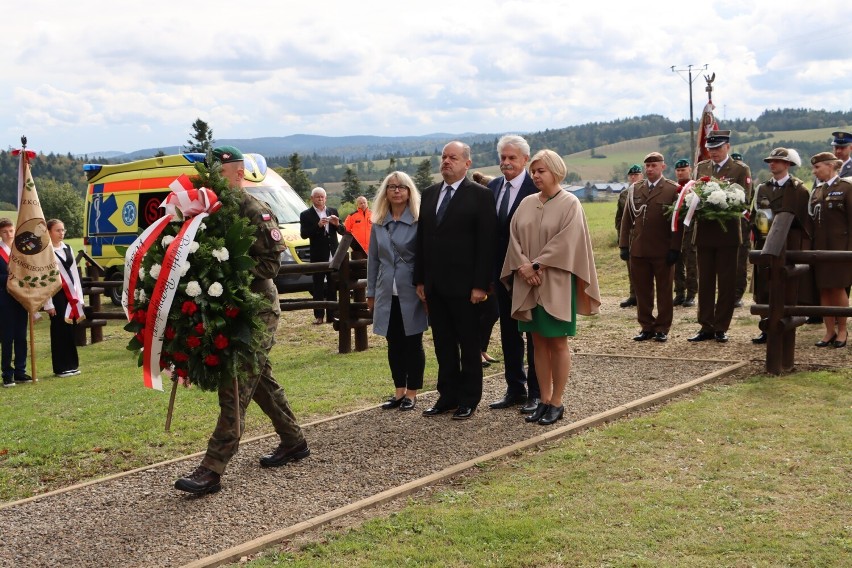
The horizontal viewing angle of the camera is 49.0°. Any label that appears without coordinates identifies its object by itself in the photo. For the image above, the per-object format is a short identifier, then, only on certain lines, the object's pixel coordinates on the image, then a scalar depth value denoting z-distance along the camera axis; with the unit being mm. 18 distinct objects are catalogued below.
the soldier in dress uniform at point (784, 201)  10812
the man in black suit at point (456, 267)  7488
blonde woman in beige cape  7207
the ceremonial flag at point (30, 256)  11781
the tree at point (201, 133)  74938
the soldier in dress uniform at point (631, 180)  15430
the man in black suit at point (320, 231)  16156
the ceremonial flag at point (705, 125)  16125
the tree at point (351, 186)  87025
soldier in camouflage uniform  6027
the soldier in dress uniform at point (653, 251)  11477
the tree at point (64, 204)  78312
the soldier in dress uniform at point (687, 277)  15070
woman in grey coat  8000
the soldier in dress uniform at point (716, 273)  10992
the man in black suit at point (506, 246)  7777
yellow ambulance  19297
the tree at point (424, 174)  80488
